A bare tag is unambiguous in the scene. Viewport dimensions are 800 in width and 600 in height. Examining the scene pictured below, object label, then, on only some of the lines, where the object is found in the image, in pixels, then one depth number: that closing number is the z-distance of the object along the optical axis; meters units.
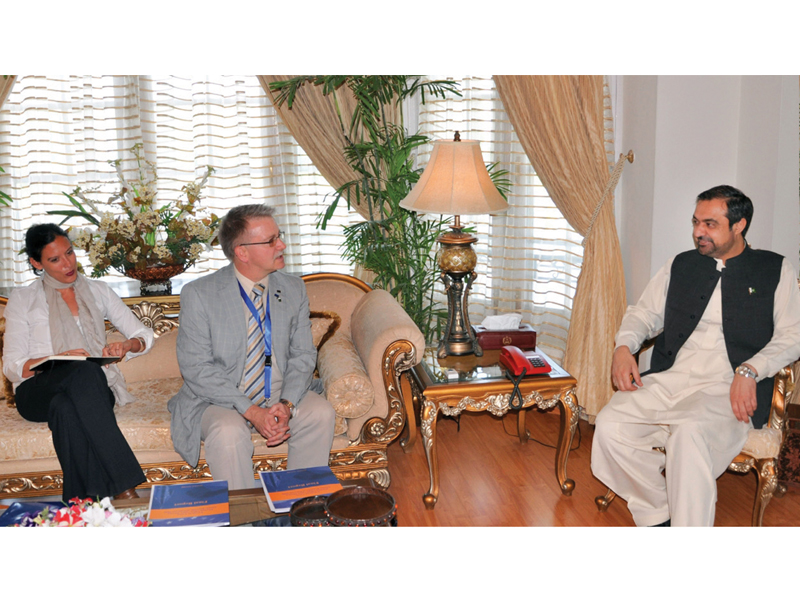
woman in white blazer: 2.71
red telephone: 3.00
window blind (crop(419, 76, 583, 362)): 4.23
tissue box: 3.32
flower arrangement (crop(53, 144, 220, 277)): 3.26
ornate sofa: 2.81
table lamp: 3.10
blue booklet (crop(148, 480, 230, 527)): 1.88
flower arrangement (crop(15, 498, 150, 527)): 1.64
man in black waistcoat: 2.58
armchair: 2.63
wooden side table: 2.95
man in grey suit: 2.70
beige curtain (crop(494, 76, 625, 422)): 3.79
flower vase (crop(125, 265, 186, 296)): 3.33
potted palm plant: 3.83
